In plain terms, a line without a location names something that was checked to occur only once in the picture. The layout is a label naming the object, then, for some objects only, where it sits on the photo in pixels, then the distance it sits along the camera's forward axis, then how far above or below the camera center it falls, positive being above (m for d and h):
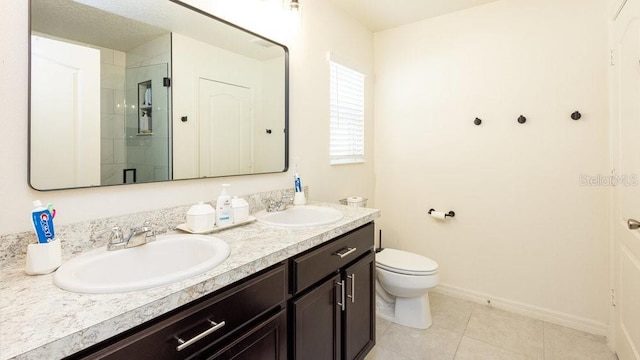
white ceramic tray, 1.22 -0.20
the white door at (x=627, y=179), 1.43 +0.00
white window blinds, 2.33 +0.54
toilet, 2.02 -0.73
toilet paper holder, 2.51 -0.28
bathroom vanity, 0.61 -0.33
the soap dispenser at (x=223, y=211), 1.30 -0.13
